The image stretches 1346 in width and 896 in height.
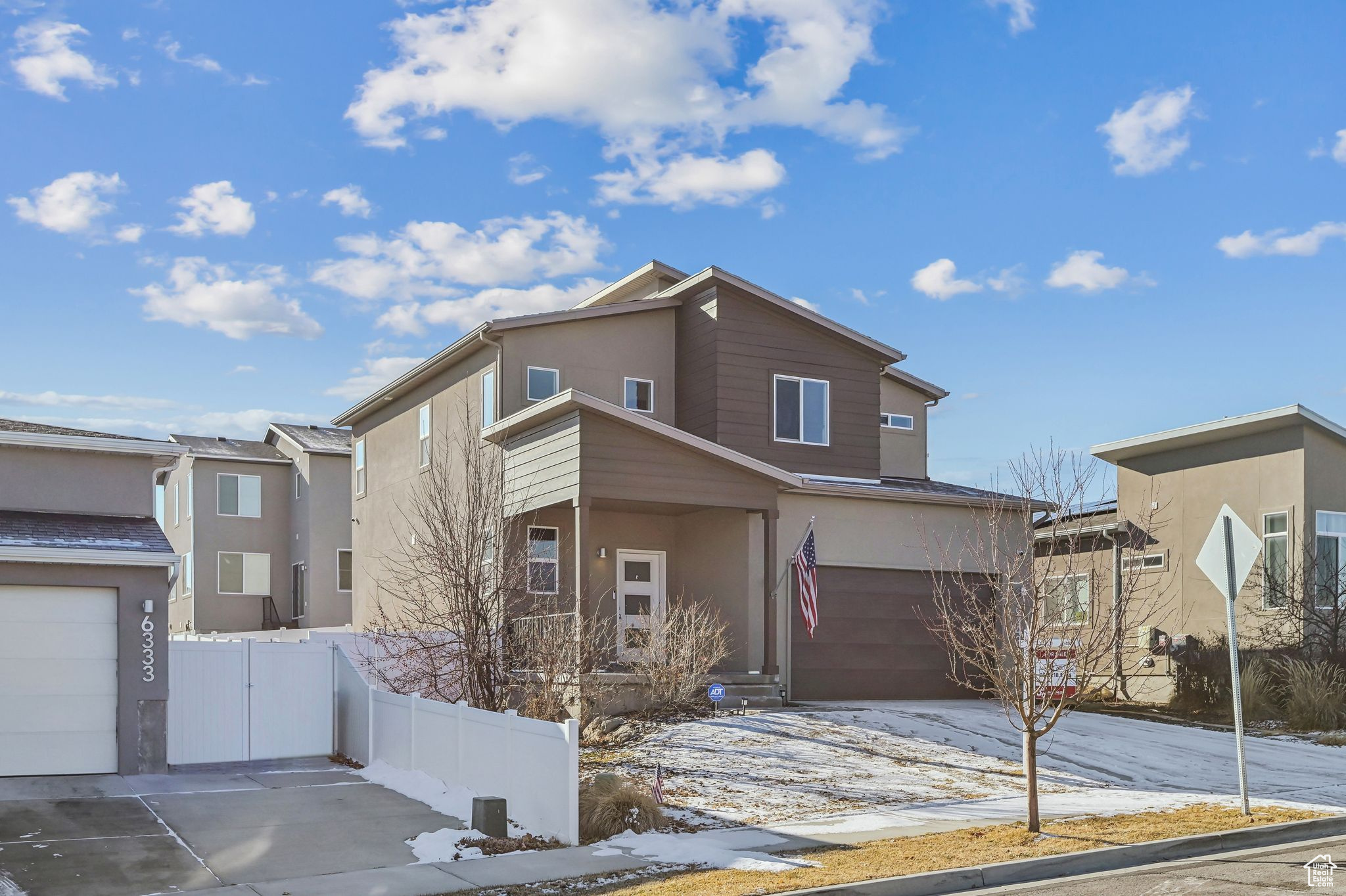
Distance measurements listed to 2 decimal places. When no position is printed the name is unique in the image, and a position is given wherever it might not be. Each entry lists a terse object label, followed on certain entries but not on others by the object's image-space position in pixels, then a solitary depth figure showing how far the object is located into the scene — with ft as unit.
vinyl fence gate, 58.65
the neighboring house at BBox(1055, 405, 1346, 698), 74.64
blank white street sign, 41.22
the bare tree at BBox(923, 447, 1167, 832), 38.09
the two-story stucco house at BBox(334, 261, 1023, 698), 66.08
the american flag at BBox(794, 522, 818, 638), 67.10
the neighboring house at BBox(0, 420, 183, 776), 52.29
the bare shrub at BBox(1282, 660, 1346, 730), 64.95
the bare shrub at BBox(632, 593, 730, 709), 60.49
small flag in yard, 42.96
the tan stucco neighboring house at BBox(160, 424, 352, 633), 119.55
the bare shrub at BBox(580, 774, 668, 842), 40.19
